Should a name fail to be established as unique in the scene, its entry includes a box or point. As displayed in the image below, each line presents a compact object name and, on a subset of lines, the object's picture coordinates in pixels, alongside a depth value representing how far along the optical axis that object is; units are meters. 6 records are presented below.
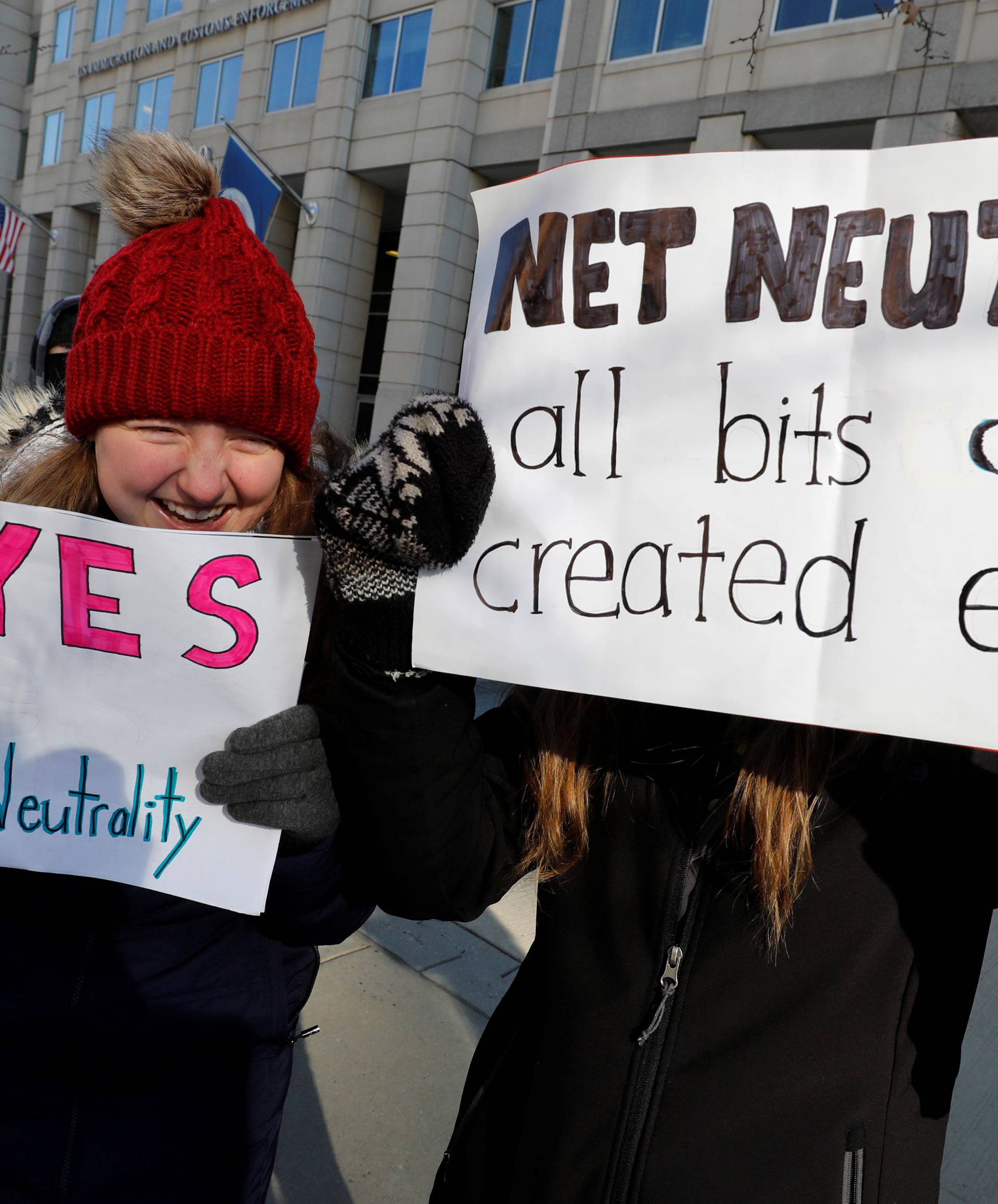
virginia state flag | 7.84
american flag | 15.11
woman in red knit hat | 1.29
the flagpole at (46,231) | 20.41
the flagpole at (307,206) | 14.85
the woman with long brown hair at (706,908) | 1.06
